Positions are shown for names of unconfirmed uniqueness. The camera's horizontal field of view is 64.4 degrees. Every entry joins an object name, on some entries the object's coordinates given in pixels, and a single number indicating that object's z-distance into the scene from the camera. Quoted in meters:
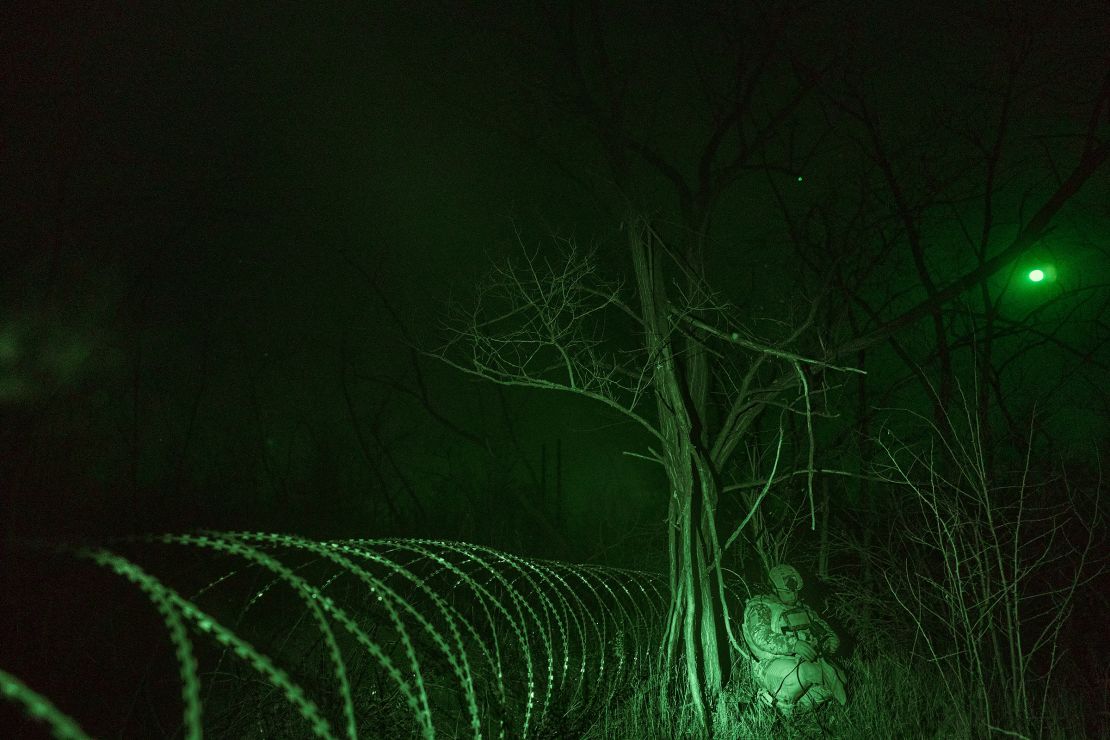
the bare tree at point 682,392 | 6.60
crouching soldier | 6.38
